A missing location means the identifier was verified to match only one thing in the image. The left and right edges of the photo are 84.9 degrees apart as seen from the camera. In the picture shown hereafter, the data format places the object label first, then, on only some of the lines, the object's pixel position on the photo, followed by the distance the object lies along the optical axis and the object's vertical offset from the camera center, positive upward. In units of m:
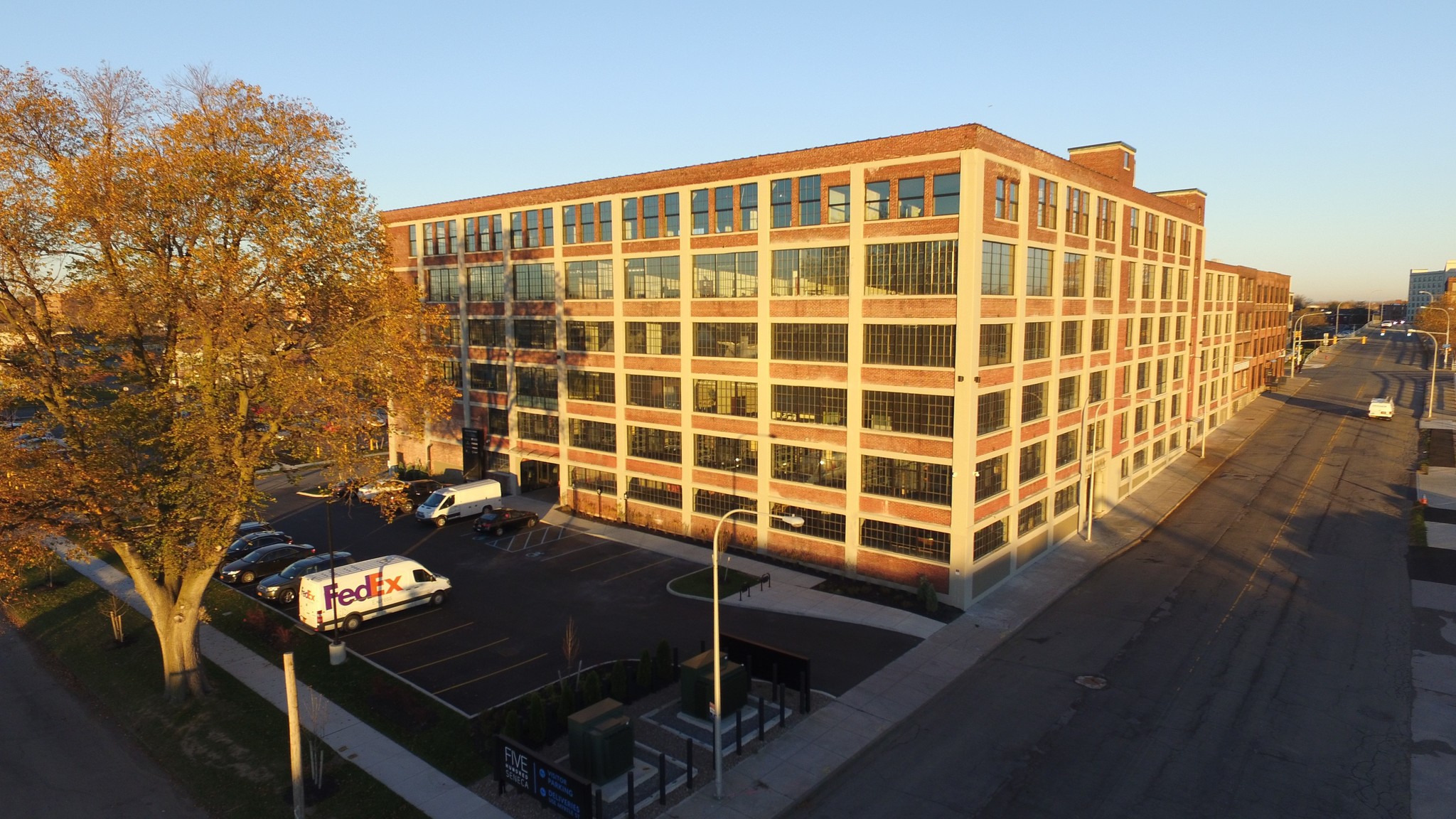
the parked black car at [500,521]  41.78 -10.07
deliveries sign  17.28 -10.12
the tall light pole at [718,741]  18.61 -9.59
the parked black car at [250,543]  37.34 -10.23
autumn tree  20.45 +0.26
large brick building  31.89 -0.57
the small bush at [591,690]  22.20 -9.97
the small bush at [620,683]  23.20 -10.21
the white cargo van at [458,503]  44.16 -9.64
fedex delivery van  29.17 -9.83
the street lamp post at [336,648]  26.23 -10.52
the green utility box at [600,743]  18.72 -9.77
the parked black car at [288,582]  32.47 -10.33
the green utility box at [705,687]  21.73 -9.77
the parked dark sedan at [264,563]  35.12 -10.37
